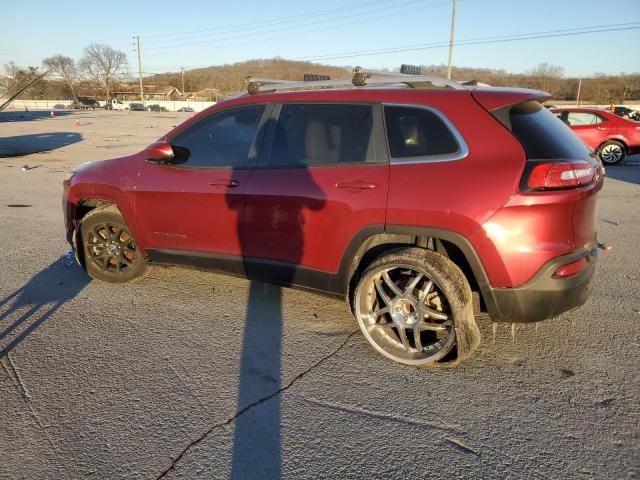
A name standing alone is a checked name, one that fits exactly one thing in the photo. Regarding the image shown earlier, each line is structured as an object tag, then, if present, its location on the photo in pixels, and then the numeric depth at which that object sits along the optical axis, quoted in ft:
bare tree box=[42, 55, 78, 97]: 317.42
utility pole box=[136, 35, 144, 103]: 289.88
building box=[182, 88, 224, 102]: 320.76
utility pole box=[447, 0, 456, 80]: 112.71
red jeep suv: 8.73
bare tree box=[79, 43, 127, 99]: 355.56
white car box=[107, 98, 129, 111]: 262.67
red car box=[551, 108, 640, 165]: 41.04
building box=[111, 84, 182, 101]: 345.10
